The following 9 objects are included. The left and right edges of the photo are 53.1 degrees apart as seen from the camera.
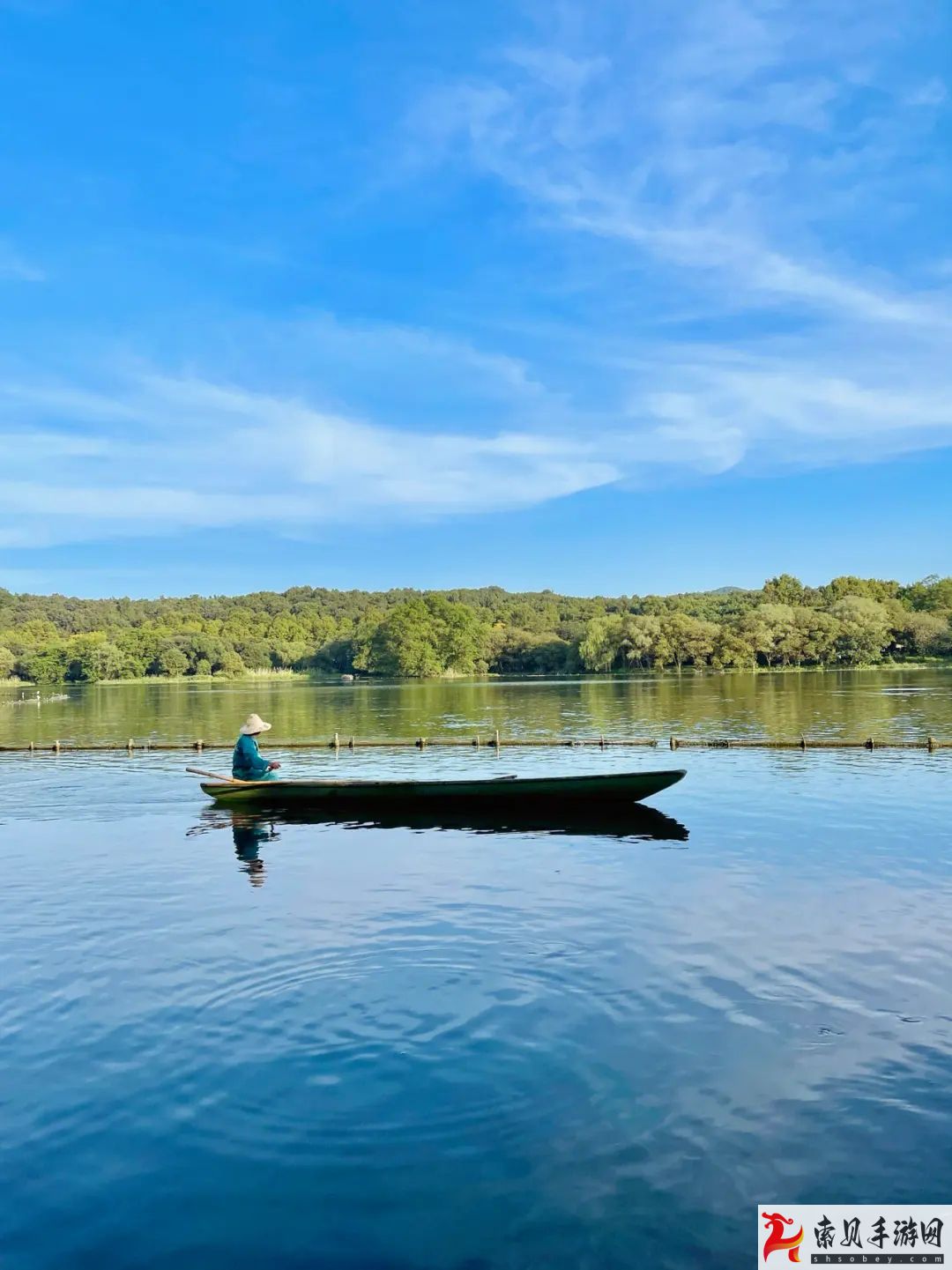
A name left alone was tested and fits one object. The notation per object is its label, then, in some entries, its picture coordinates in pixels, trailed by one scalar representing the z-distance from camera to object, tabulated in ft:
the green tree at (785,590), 468.75
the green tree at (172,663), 470.39
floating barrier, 98.12
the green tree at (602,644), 401.49
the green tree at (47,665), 449.89
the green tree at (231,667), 481.87
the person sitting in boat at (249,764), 71.05
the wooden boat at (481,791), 65.00
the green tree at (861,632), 368.27
